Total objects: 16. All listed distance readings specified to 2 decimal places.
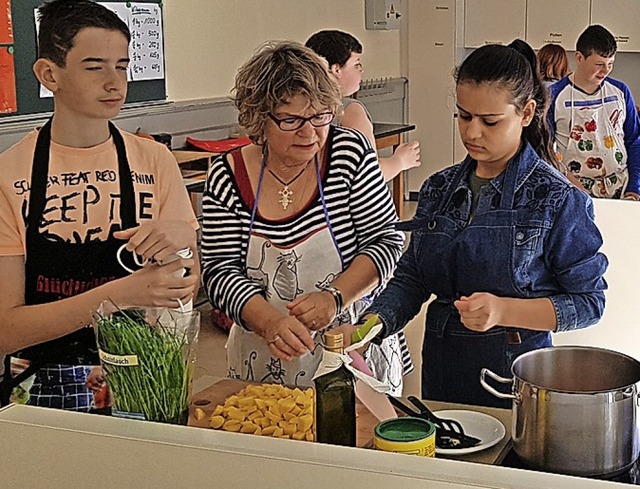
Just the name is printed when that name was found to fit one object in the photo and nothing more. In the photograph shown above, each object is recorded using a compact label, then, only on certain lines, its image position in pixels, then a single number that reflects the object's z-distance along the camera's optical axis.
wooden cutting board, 1.55
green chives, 1.38
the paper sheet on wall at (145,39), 5.23
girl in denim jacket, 1.75
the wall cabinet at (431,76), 8.43
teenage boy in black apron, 1.72
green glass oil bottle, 1.42
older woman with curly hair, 2.02
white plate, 1.46
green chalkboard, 4.50
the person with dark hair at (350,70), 3.59
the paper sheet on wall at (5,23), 4.41
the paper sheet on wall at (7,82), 4.43
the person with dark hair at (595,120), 4.87
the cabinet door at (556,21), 7.91
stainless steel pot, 1.22
